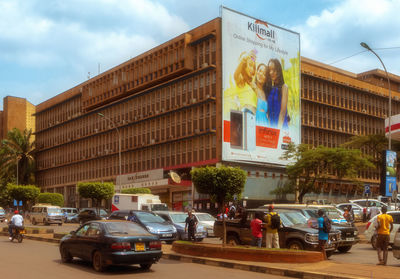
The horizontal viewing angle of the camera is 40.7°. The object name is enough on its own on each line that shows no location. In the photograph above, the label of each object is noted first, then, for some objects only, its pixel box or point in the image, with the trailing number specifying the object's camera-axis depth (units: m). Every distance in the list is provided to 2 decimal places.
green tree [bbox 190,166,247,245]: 20.12
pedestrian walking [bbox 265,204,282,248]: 17.05
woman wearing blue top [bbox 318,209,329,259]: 16.66
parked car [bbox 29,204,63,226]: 46.41
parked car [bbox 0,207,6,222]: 57.91
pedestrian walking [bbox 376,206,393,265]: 15.41
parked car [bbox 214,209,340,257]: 17.80
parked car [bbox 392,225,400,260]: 15.59
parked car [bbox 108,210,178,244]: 23.91
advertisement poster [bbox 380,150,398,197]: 29.17
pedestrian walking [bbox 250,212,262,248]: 17.69
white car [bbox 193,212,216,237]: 28.81
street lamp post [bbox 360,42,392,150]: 31.30
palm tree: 84.94
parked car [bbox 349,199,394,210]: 40.93
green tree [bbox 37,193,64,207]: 69.06
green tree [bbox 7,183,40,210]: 62.38
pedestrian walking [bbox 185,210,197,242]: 22.45
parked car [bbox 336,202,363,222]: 39.85
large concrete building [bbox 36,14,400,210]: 54.72
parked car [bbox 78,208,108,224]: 42.05
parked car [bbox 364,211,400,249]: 21.20
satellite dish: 53.53
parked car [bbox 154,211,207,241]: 25.70
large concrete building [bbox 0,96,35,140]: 99.06
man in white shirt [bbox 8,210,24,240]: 24.57
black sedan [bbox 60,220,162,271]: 13.80
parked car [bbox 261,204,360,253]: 19.98
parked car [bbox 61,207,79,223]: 54.60
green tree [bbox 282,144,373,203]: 51.34
